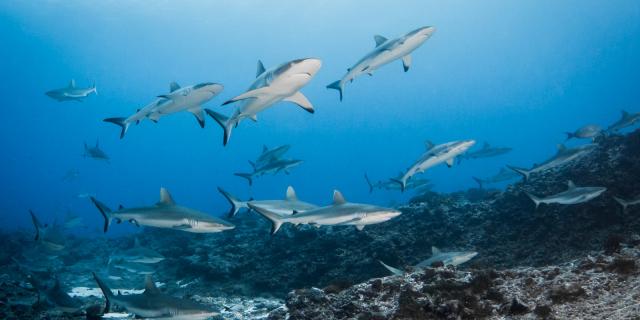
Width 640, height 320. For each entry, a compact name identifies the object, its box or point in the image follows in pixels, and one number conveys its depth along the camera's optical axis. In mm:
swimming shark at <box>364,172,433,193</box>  20505
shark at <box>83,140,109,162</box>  18969
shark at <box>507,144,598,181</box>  10422
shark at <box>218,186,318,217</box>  9578
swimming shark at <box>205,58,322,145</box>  5784
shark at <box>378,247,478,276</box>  7467
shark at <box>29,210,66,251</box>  12758
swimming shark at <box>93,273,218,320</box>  5368
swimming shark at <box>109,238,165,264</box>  12227
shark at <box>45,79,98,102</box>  17000
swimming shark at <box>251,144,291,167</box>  16312
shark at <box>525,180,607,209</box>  8227
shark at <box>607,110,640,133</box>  12840
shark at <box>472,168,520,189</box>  22022
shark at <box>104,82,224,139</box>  7245
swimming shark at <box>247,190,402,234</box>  7047
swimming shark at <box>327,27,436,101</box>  7634
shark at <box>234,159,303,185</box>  16000
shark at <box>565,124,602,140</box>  13175
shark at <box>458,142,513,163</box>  22188
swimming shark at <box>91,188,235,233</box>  7414
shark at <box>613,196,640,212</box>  8117
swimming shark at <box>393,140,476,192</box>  9109
